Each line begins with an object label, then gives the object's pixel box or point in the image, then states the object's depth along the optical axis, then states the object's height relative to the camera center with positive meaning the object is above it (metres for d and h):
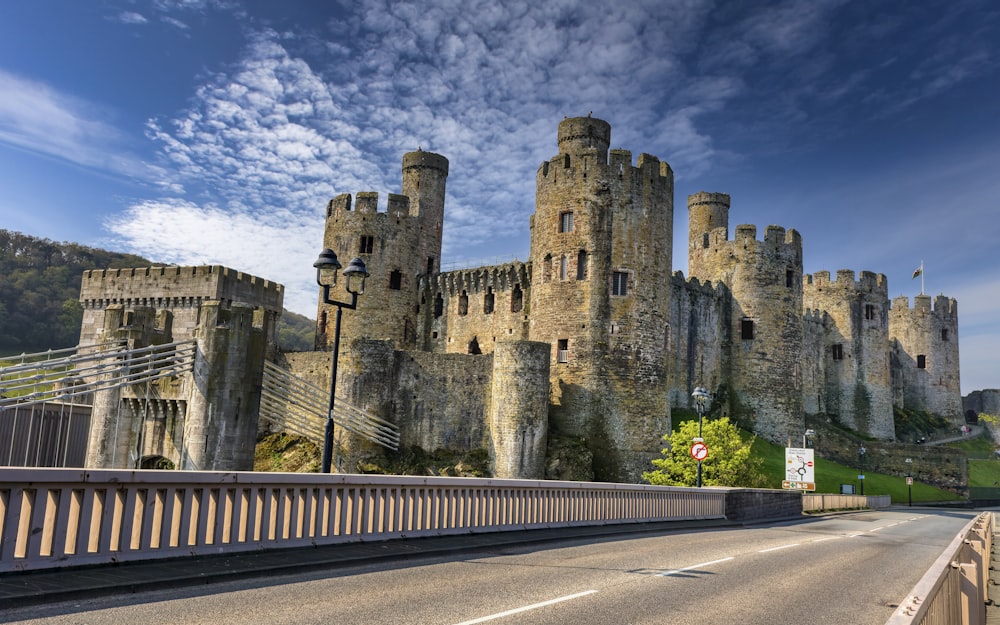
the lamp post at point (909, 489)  53.55 -2.97
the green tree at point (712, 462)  35.91 -1.22
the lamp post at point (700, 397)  27.11 +1.41
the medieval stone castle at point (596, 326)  37.59 +7.06
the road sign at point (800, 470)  37.50 -1.40
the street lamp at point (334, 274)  16.23 +3.10
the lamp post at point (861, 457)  57.32 -0.89
